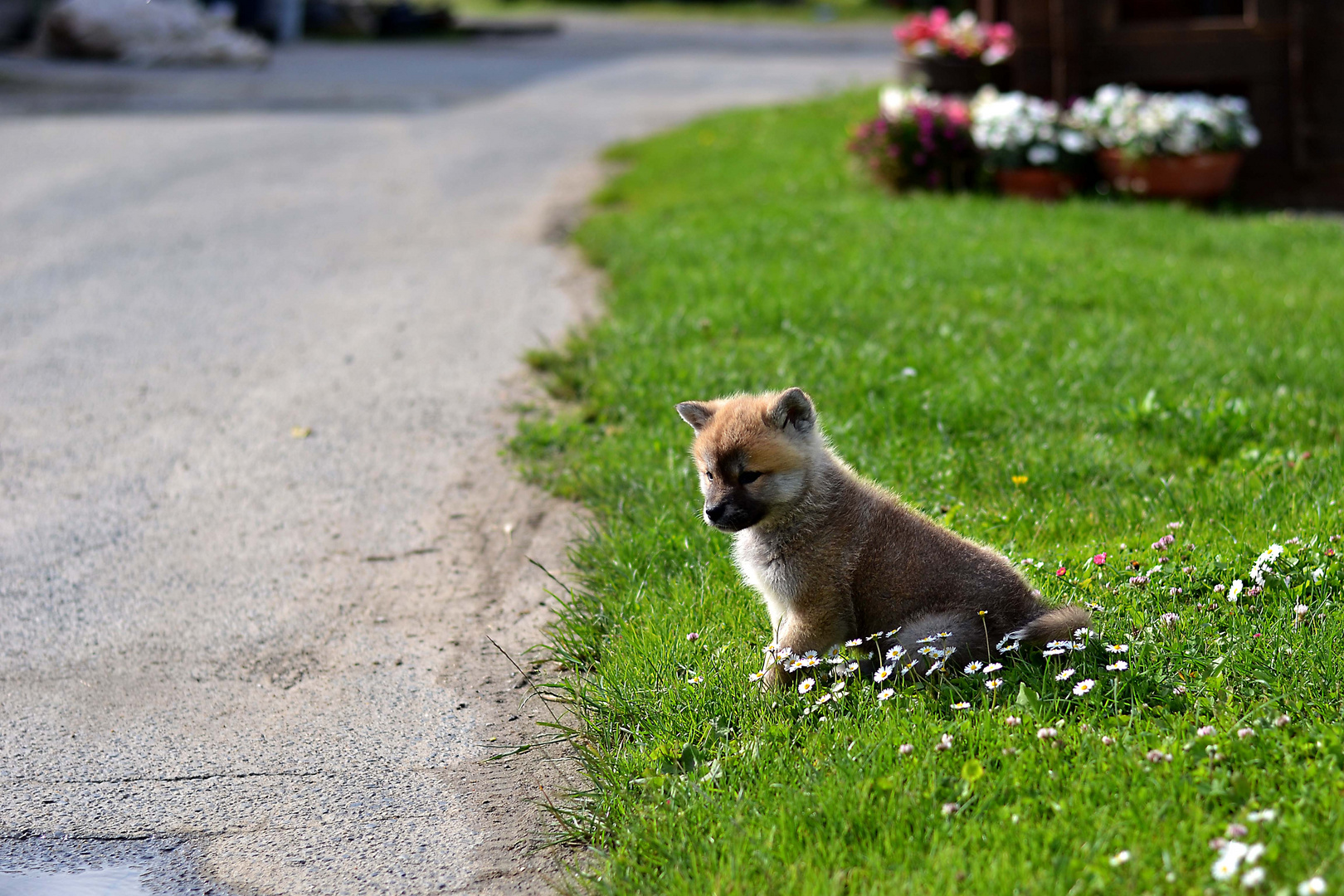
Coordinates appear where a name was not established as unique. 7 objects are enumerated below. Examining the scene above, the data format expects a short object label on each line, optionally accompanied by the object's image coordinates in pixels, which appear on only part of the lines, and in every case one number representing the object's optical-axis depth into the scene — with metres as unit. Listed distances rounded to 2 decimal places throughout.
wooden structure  12.47
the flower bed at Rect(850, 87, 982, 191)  12.22
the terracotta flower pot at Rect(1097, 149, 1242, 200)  12.01
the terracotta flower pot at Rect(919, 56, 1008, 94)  13.53
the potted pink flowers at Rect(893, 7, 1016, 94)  13.49
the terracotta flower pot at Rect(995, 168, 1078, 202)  12.12
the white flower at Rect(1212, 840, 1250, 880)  3.04
